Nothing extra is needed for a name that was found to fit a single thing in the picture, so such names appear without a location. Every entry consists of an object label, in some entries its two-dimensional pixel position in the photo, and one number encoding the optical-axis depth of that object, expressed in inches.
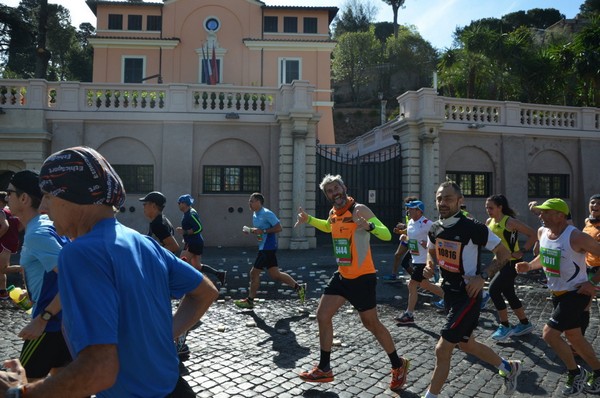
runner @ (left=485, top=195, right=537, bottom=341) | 245.6
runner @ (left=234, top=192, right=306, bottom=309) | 319.6
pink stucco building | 1191.6
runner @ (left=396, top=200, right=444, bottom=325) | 280.7
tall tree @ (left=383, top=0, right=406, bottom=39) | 2383.1
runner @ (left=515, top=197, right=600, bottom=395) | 177.9
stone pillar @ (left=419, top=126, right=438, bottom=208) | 697.0
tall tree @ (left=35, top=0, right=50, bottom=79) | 848.3
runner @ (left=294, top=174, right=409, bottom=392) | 183.6
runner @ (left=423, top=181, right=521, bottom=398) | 161.0
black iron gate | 719.1
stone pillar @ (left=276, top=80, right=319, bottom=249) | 660.1
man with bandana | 58.1
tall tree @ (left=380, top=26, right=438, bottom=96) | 2063.7
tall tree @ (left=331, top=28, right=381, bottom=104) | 2084.2
